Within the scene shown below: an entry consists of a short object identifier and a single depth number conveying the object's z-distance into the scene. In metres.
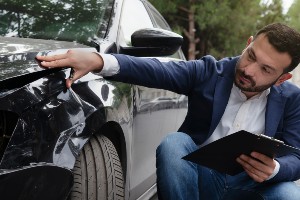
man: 2.26
